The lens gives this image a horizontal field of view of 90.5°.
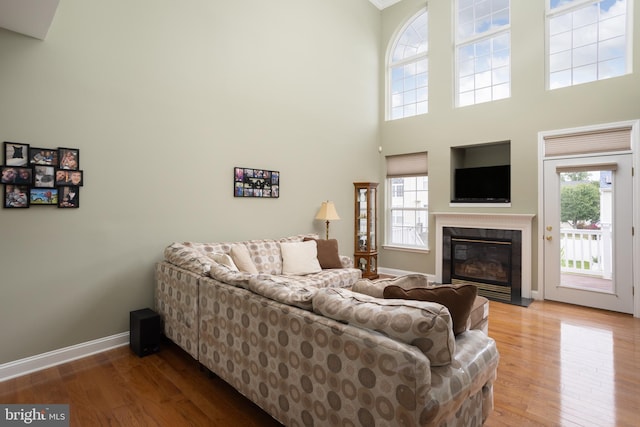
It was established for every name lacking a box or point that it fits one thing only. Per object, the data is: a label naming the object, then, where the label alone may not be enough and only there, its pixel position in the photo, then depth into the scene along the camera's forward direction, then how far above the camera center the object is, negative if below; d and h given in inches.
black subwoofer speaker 112.0 -42.4
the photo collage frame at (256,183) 159.8 +16.5
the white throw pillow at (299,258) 158.7 -22.8
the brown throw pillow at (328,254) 172.2 -22.1
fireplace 186.4 -24.9
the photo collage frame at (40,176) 98.7 +12.5
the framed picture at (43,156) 102.6 +19.2
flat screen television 196.5 +18.7
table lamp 193.0 +0.5
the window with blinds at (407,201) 231.3 +9.6
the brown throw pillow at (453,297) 61.6 -16.5
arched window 232.7 +108.2
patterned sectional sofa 50.9 -27.5
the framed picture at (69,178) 107.3 +12.6
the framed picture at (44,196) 102.8 +6.0
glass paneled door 159.5 -9.6
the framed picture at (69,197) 107.9 +6.0
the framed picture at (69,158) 108.0 +19.5
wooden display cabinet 221.5 -11.0
